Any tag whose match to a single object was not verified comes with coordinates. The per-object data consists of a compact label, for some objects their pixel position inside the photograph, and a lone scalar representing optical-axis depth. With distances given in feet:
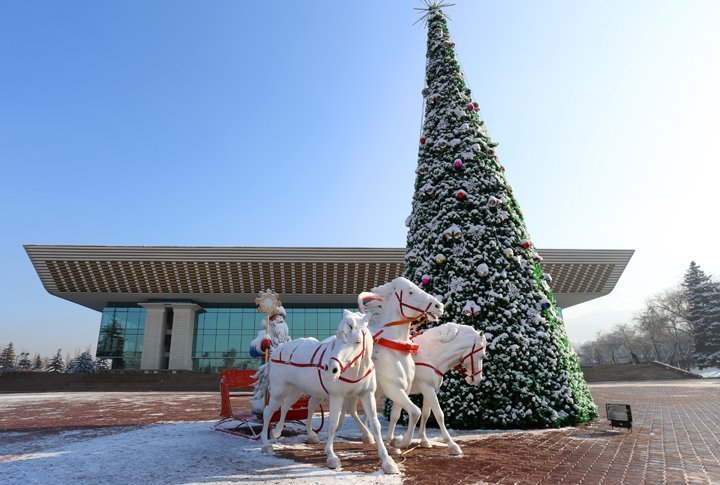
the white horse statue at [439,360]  19.92
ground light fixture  24.44
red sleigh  24.50
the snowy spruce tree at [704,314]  132.36
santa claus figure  24.08
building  102.99
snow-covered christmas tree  25.36
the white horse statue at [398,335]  18.16
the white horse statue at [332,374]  15.46
